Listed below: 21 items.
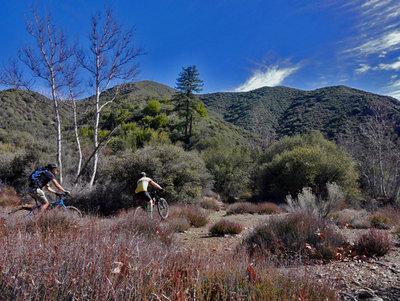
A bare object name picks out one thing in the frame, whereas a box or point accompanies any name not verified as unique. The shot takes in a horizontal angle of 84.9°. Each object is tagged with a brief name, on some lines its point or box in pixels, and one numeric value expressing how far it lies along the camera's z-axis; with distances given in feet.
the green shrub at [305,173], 50.03
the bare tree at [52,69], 33.30
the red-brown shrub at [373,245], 14.74
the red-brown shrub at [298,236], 14.30
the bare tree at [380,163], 61.88
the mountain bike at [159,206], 23.25
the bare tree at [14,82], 32.65
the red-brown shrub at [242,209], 42.52
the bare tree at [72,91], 35.73
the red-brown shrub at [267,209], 41.04
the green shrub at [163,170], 37.73
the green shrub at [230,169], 67.93
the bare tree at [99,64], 36.73
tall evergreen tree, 119.38
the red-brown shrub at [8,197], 35.24
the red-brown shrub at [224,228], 23.58
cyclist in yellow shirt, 23.72
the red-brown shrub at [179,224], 23.34
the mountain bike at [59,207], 16.76
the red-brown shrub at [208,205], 46.14
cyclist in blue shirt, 18.25
